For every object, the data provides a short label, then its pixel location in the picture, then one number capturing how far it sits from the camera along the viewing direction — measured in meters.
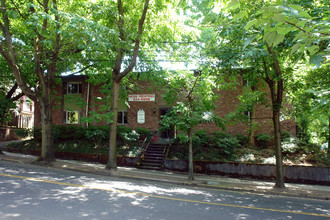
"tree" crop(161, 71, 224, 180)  10.54
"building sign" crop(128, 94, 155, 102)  18.39
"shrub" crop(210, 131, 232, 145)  15.39
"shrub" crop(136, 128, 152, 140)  17.08
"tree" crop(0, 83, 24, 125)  15.26
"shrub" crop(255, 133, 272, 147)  15.46
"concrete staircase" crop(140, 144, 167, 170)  14.12
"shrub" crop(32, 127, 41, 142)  18.56
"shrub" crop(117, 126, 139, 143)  15.93
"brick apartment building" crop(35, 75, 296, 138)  17.16
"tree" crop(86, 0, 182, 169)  11.44
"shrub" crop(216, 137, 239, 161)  14.20
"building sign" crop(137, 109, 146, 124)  18.59
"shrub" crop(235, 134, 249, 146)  15.89
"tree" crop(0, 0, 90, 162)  11.79
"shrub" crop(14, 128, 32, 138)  18.94
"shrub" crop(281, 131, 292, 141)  15.00
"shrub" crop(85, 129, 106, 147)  15.84
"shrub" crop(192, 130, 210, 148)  14.89
